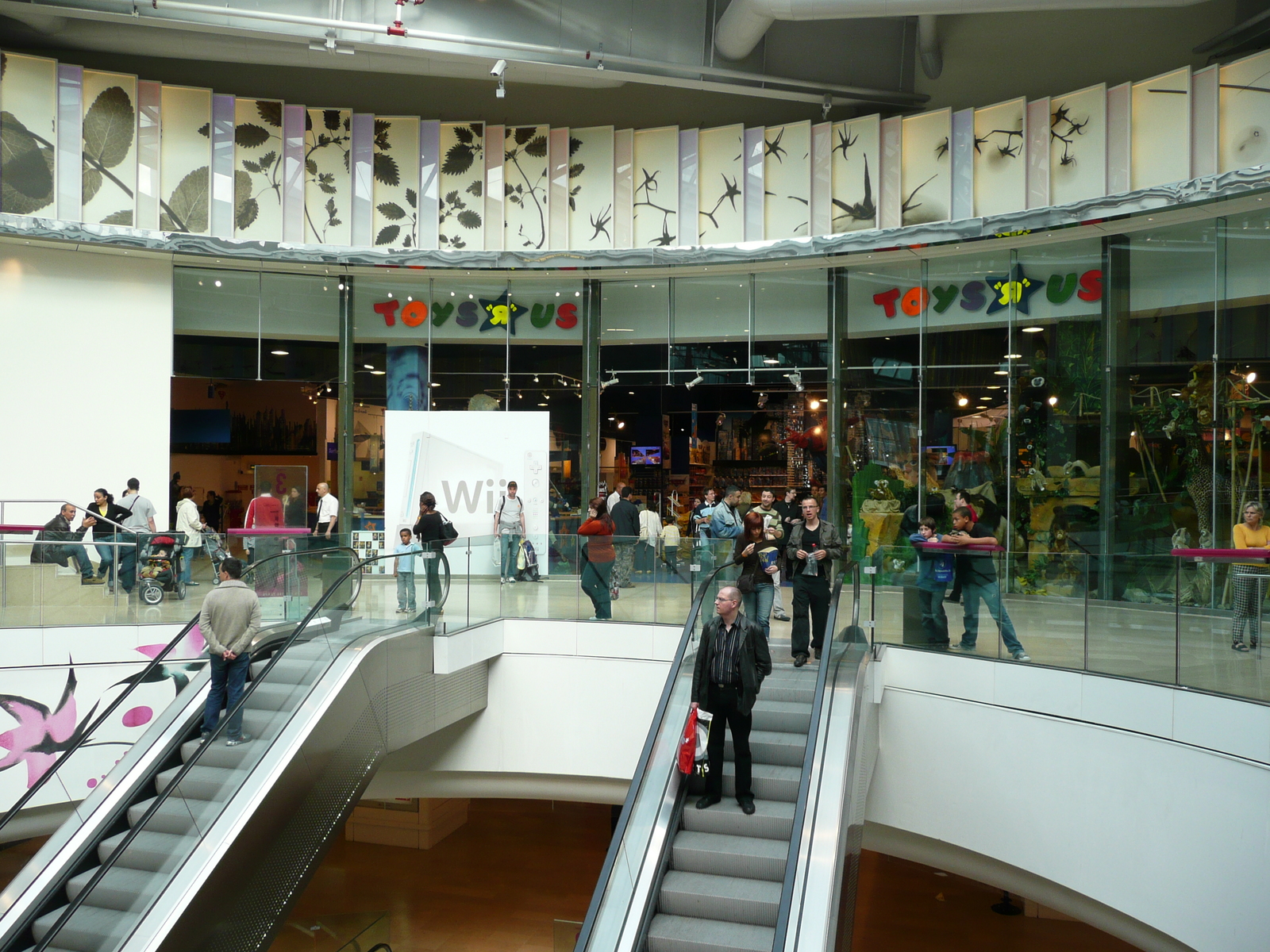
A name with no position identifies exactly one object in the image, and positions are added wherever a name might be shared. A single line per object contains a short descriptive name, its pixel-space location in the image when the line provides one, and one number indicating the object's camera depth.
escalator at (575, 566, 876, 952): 6.37
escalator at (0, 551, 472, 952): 6.75
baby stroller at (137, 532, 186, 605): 11.17
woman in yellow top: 7.64
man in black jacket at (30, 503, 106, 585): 10.76
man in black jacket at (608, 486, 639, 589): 11.62
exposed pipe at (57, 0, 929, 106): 13.59
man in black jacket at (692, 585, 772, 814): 7.29
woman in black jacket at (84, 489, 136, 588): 11.07
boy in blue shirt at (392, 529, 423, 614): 10.53
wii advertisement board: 15.76
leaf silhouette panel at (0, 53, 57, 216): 14.80
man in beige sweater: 8.37
